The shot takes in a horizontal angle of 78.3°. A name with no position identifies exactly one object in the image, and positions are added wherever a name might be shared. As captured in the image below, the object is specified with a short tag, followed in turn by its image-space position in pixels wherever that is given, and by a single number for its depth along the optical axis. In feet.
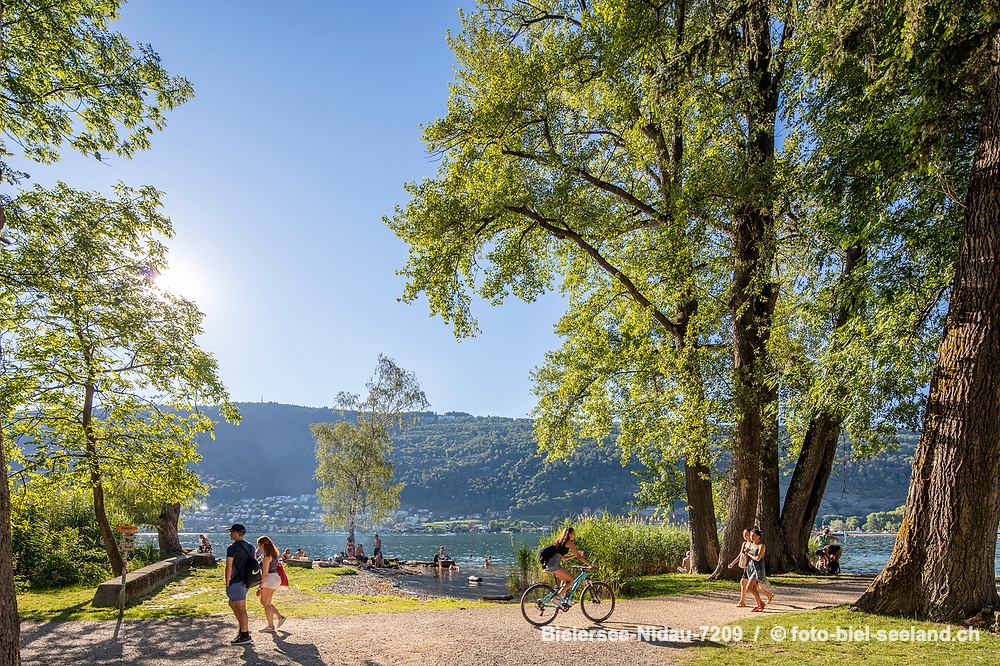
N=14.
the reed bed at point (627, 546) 47.29
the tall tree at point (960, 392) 27.22
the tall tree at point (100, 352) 40.83
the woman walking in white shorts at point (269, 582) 30.99
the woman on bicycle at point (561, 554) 31.19
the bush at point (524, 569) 56.59
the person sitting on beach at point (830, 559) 58.59
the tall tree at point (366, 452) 125.80
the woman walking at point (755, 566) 35.53
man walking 28.71
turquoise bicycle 30.81
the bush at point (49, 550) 48.70
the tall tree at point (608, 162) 42.57
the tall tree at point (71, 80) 37.55
